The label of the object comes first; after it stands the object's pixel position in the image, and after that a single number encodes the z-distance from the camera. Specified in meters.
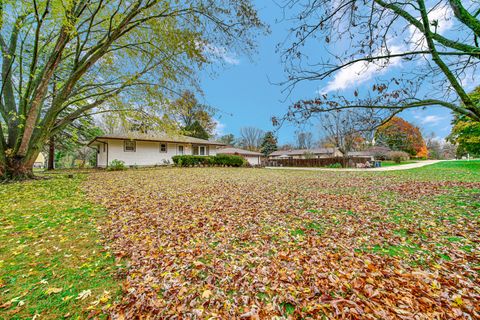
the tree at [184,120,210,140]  30.38
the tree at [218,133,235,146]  51.69
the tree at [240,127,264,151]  52.97
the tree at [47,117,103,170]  15.77
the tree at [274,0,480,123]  3.21
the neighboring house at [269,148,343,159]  40.78
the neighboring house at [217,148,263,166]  31.86
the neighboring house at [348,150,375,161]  37.73
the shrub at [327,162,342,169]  22.93
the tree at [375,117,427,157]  34.27
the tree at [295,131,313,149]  54.00
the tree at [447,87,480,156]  14.70
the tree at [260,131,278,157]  42.48
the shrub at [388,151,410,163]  28.94
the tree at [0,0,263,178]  5.89
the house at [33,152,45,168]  43.11
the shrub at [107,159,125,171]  14.44
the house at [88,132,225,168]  16.67
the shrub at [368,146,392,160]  35.08
